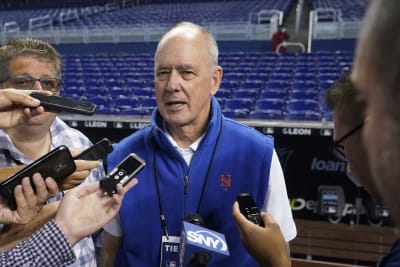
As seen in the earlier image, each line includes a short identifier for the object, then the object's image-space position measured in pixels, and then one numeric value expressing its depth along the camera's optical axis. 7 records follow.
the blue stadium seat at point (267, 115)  5.11
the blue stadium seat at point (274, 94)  6.61
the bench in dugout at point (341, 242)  3.81
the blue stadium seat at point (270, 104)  5.89
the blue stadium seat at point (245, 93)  6.82
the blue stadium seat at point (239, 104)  6.05
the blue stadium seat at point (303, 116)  4.77
